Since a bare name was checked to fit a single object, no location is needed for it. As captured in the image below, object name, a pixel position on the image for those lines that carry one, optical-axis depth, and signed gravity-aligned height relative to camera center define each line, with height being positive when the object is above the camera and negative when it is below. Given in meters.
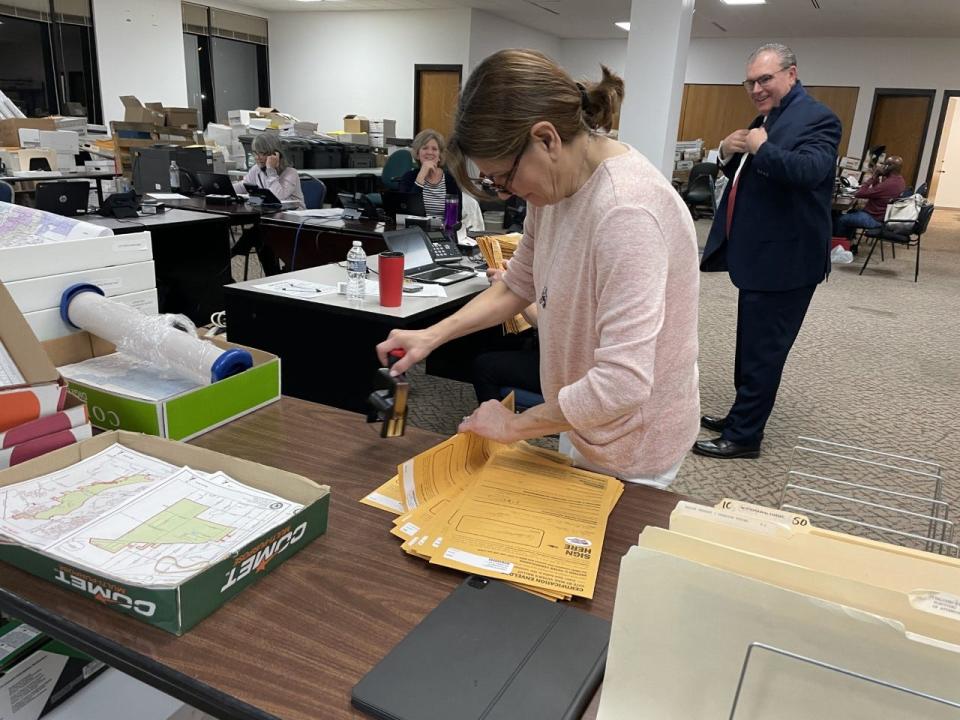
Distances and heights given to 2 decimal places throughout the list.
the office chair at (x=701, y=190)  9.75 -0.32
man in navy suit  2.73 -0.17
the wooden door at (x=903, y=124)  11.33 +0.86
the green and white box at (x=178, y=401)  1.23 -0.47
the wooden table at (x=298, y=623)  0.74 -0.55
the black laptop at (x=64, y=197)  3.66 -0.34
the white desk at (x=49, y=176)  5.18 -0.33
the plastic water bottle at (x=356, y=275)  2.54 -0.45
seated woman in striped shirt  4.69 -0.15
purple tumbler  3.79 -0.32
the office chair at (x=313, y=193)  5.42 -0.36
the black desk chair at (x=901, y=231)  7.44 -0.56
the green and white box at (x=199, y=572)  0.80 -0.51
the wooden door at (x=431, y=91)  11.12 +0.96
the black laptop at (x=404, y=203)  4.14 -0.31
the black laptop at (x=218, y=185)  5.04 -0.31
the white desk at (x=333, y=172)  7.53 -0.28
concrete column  5.41 +0.71
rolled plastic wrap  1.35 -0.38
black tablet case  0.72 -0.55
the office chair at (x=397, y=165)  6.68 -0.13
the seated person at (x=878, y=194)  7.83 -0.19
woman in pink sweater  1.02 -0.16
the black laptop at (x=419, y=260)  2.95 -0.47
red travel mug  2.47 -0.44
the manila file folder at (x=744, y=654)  0.50 -0.37
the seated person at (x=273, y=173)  5.46 -0.22
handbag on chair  7.52 -0.37
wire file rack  2.61 -1.28
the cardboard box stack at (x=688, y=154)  11.40 +0.19
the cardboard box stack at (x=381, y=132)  9.66 +0.24
